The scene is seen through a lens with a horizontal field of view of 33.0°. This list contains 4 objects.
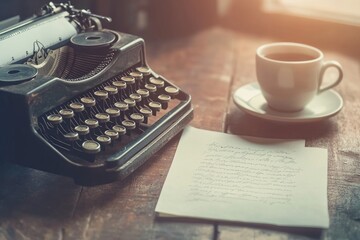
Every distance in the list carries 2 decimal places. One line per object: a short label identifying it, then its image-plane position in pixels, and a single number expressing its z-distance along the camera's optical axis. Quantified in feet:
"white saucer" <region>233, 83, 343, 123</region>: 4.12
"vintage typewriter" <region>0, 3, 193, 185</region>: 3.33
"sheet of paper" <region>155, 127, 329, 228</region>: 3.20
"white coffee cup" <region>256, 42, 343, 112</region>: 4.06
